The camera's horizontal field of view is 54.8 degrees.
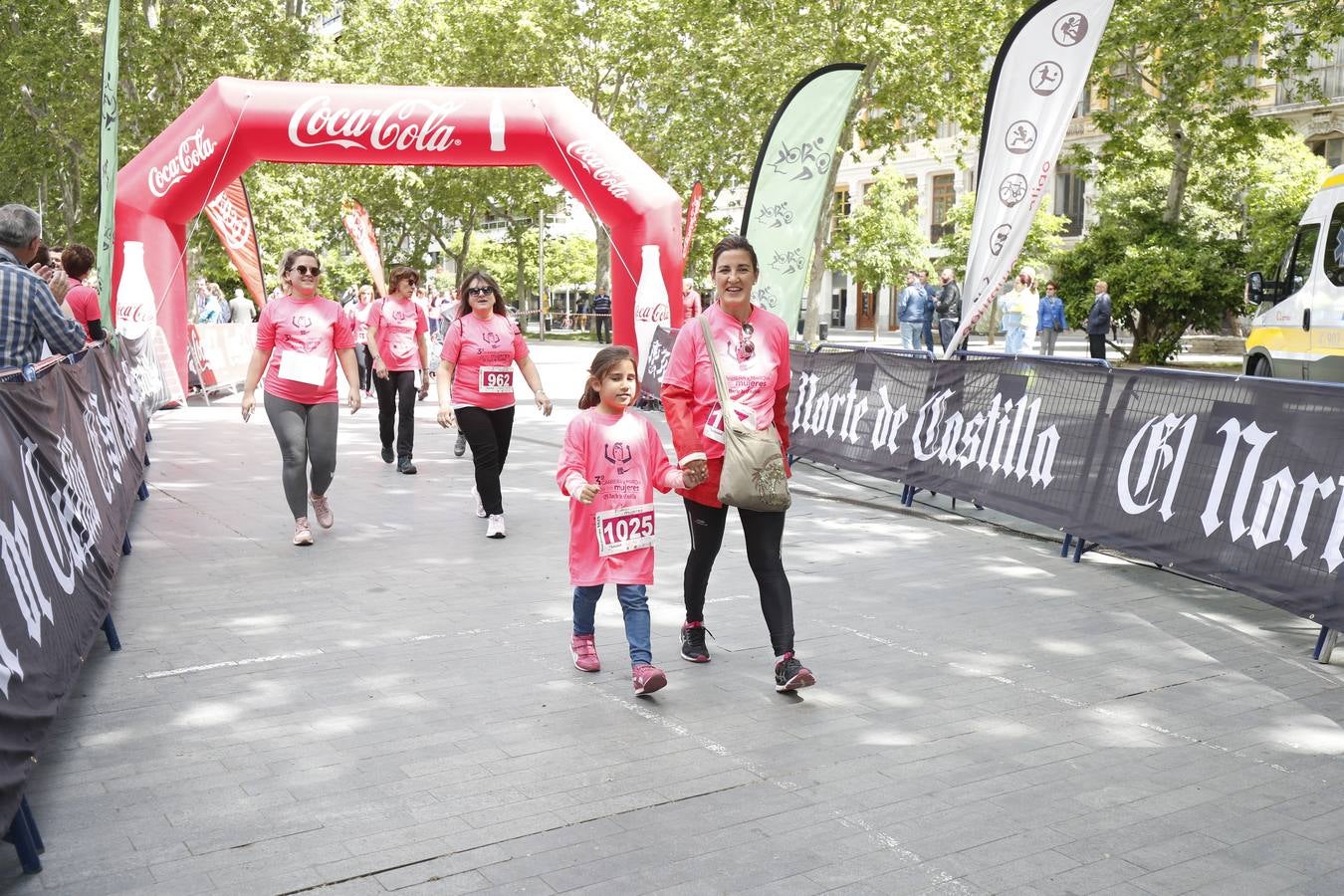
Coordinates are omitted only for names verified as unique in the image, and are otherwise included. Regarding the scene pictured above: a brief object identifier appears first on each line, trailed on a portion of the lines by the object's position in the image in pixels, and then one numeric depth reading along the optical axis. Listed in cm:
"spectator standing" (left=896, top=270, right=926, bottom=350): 2453
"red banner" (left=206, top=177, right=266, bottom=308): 1866
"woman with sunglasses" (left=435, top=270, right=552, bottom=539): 909
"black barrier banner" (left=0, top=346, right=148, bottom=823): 380
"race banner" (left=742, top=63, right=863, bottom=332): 1324
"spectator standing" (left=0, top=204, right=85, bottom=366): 617
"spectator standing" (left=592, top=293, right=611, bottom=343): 4162
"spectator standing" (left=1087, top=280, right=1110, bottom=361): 2466
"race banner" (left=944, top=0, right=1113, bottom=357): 951
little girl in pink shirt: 541
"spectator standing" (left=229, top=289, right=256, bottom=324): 2836
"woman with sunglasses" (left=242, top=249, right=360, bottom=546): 857
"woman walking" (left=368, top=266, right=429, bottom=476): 1227
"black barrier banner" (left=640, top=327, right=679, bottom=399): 1706
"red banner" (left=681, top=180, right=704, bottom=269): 1962
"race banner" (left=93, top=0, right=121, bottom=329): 923
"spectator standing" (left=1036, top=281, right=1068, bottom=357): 2606
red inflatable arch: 1503
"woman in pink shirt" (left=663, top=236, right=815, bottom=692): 541
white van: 1336
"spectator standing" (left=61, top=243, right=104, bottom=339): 969
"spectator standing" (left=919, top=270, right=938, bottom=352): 2473
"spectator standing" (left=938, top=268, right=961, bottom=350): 2450
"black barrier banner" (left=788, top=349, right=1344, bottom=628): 629
